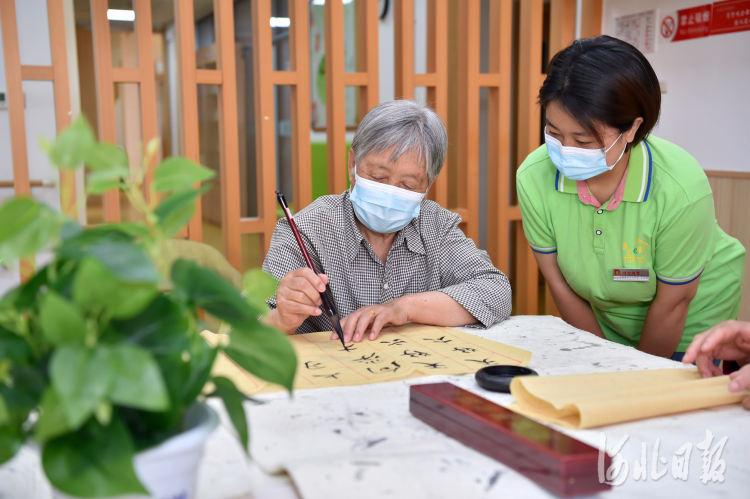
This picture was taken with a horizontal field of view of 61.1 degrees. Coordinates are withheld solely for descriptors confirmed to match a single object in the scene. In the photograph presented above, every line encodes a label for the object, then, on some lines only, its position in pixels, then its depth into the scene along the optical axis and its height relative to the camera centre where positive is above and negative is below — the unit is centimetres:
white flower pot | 51 -26
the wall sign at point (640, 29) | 285 +50
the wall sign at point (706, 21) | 245 +48
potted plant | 44 -15
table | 69 -38
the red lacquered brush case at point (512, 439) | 66 -34
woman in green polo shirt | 150 -19
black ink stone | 98 -37
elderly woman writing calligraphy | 146 -26
